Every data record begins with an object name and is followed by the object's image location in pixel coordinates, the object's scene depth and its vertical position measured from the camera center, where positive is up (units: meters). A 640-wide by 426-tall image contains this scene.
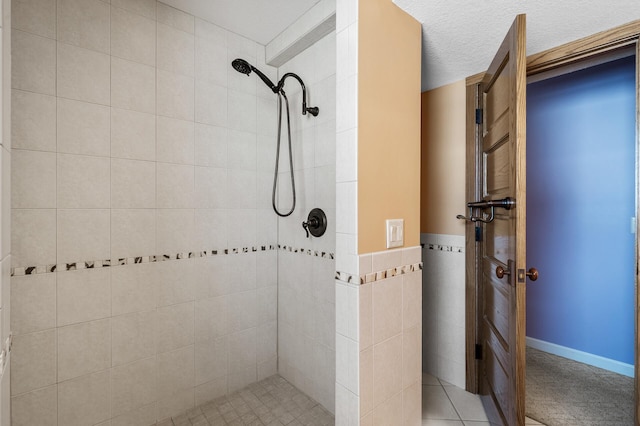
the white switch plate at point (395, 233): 1.37 -0.10
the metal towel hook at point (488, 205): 1.31 +0.03
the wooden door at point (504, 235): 1.22 -0.11
